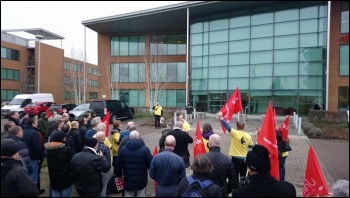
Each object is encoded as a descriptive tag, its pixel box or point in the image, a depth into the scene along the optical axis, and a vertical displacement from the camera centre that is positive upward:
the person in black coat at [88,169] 4.35 -1.25
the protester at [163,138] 6.48 -1.08
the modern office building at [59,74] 29.75 +2.20
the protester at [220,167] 4.37 -1.19
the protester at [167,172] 4.28 -1.26
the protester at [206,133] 6.46 -0.95
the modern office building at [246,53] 24.41 +4.16
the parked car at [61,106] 19.72 -1.14
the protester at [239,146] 5.97 -1.16
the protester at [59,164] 4.66 -1.24
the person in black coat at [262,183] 2.83 -0.95
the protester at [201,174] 3.29 -1.00
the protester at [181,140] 6.51 -1.13
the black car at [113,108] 19.06 -1.24
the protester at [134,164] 4.84 -1.28
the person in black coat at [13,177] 3.01 -0.96
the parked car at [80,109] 18.36 -1.21
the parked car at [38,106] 14.60 -0.95
